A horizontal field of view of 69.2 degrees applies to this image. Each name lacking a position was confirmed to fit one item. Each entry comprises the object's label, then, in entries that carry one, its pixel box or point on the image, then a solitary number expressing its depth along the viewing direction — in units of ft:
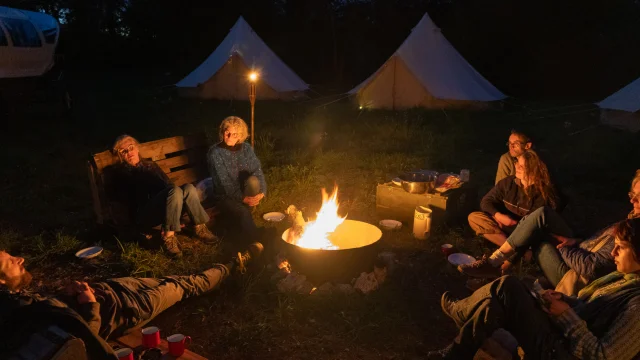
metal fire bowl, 12.40
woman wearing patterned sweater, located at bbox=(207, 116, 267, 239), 15.90
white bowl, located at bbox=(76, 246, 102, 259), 14.23
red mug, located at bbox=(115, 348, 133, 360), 8.54
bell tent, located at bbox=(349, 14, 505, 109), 40.60
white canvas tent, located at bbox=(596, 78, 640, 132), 32.73
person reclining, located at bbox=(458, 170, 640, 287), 9.85
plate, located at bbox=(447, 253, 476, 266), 13.91
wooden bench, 14.33
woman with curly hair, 13.23
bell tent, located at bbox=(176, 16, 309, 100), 46.60
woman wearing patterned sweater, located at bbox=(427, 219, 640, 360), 6.98
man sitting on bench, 14.43
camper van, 38.11
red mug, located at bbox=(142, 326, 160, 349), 9.32
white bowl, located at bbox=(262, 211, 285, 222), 17.25
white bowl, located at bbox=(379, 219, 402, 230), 16.67
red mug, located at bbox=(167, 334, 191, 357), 8.92
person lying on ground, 7.29
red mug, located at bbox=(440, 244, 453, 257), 14.83
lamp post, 17.39
